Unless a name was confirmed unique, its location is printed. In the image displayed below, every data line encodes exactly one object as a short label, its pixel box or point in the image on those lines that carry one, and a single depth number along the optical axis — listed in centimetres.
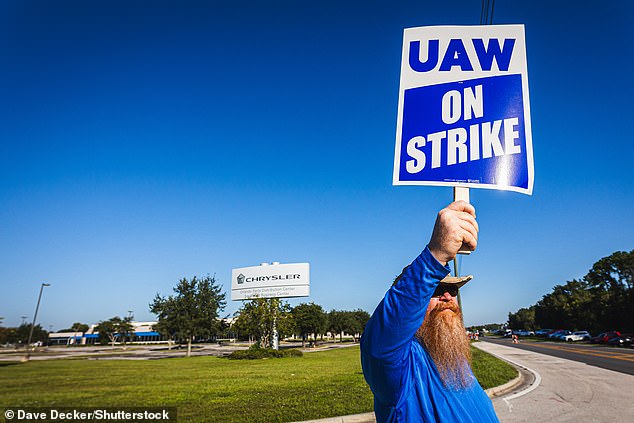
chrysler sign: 4503
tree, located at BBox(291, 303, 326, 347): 5581
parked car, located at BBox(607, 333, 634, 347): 3918
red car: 4494
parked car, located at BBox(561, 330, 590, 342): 5503
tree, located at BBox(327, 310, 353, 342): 7094
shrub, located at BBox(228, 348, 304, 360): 3272
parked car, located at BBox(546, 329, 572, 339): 6056
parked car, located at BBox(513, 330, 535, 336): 9336
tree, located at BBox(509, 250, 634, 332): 5012
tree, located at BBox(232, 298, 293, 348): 3834
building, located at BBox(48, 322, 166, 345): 11862
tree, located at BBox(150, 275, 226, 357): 3825
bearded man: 112
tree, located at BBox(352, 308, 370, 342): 7631
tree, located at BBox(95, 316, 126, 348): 8507
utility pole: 4081
